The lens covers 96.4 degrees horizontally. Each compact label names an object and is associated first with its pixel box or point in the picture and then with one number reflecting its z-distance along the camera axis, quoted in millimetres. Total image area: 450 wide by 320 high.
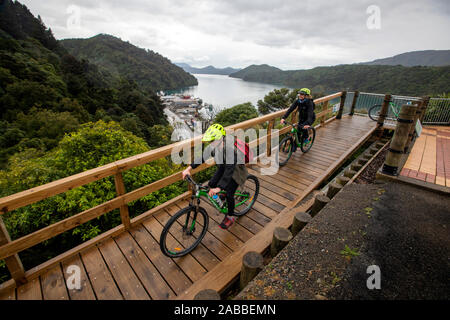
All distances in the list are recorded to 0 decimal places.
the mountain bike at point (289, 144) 5613
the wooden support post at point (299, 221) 2918
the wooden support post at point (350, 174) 4842
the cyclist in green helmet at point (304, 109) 5277
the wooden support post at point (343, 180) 4204
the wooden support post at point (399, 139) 3676
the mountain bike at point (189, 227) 2656
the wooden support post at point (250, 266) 2178
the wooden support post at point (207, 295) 1796
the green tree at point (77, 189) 5621
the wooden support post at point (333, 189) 3844
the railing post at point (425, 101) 7523
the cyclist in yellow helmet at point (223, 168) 2516
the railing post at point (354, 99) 9738
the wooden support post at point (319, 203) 3366
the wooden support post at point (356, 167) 5439
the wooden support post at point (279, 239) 2592
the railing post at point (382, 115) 8750
